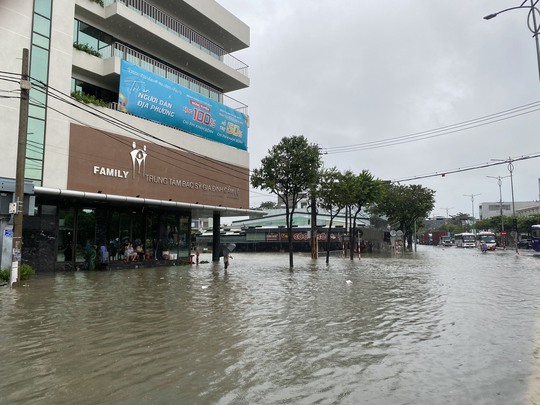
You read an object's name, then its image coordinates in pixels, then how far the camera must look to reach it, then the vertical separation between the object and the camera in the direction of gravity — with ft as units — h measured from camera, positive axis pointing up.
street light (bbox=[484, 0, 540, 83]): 47.19 +26.87
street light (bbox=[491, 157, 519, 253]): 190.40 +28.79
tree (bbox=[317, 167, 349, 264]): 102.22 +12.66
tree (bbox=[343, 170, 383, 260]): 113.09 +15.10
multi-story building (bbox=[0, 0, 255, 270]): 60.95 +20.67
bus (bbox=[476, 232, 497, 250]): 197.97 +1.03
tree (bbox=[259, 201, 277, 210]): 357.82 +32.21
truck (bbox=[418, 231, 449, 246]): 345.19 +2.72
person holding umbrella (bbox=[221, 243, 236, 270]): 77.25 -1.75
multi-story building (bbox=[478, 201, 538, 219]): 450.30 +37.63
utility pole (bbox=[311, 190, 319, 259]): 119.10 +1.84
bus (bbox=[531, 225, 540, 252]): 142.72 +0.68
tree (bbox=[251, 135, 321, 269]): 79.25 +14.52
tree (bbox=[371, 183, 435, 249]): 197.36 +18.50
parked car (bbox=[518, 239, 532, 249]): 200.03 -2.10
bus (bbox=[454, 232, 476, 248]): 247.50 +0.08
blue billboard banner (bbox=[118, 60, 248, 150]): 75.72 +27.91
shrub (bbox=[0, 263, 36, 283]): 49.11 -3.94
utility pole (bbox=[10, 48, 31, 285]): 46.62 +8.27
